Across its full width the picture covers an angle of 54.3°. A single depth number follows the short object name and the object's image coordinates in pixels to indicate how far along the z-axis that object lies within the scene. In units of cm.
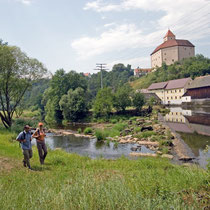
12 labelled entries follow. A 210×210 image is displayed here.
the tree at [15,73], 2123
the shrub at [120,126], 2757
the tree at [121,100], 4103
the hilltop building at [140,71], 12342
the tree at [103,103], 3872
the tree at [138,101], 4210
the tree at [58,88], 4400
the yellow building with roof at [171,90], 5697
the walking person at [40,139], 946
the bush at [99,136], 2178
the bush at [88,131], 2660
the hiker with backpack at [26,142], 880
